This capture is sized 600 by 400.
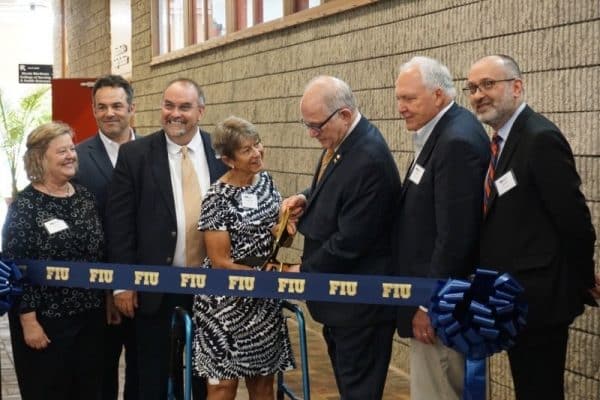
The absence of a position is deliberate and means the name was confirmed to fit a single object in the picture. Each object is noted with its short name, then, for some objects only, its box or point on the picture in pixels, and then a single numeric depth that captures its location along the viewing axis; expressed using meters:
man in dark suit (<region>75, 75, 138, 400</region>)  4.20
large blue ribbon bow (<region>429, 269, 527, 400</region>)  2.94
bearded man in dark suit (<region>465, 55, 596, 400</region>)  3.11
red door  12.45
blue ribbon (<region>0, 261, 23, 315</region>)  3.43
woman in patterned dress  3.74
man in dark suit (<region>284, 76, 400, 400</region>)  3.37
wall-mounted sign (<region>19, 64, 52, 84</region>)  19.61
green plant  17.28
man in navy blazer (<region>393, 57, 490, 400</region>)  3.17
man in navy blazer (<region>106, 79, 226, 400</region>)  3.97
